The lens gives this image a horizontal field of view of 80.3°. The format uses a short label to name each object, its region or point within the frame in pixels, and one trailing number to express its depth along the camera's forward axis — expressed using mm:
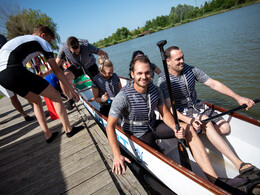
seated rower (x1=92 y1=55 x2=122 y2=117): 2939
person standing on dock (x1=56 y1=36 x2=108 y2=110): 3725
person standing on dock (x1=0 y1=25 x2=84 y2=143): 2221
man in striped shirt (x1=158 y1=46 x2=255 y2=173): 2350
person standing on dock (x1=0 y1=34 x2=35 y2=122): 3061
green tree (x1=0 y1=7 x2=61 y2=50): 17475
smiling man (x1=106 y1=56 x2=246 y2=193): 1894
